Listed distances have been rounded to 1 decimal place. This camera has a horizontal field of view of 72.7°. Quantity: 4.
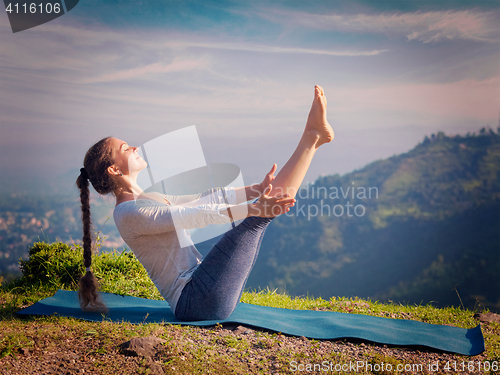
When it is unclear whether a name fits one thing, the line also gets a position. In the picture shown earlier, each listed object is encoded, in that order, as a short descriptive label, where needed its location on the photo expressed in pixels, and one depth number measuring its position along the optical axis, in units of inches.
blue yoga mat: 92.6
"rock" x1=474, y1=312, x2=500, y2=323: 121.4
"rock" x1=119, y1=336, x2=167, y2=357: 75.7
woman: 80.9
